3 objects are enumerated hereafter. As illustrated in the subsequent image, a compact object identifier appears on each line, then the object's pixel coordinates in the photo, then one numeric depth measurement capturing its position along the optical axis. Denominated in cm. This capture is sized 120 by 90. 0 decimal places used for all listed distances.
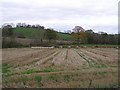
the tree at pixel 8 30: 4514
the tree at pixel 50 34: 5337
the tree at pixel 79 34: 5804
